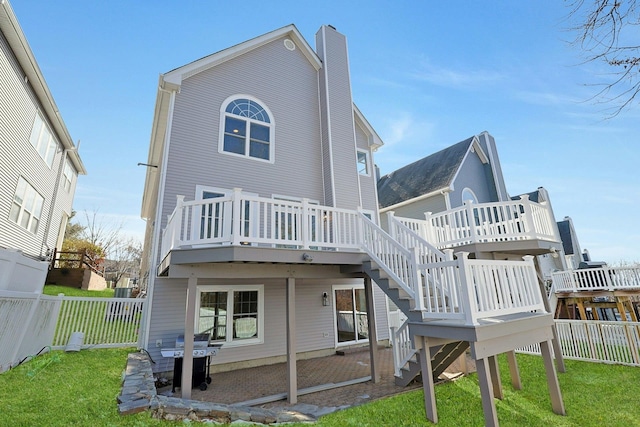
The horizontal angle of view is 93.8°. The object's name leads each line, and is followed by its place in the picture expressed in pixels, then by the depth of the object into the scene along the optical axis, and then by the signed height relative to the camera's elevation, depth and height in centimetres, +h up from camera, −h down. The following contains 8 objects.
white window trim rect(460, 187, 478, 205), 1557 +506
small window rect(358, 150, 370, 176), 1284 +561
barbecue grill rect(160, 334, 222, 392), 642 -126
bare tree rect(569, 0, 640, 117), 302 +253
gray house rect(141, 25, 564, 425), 548 +114
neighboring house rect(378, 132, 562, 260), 844 +472
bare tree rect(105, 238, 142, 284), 2733 +422
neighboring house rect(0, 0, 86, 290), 1006 +628
